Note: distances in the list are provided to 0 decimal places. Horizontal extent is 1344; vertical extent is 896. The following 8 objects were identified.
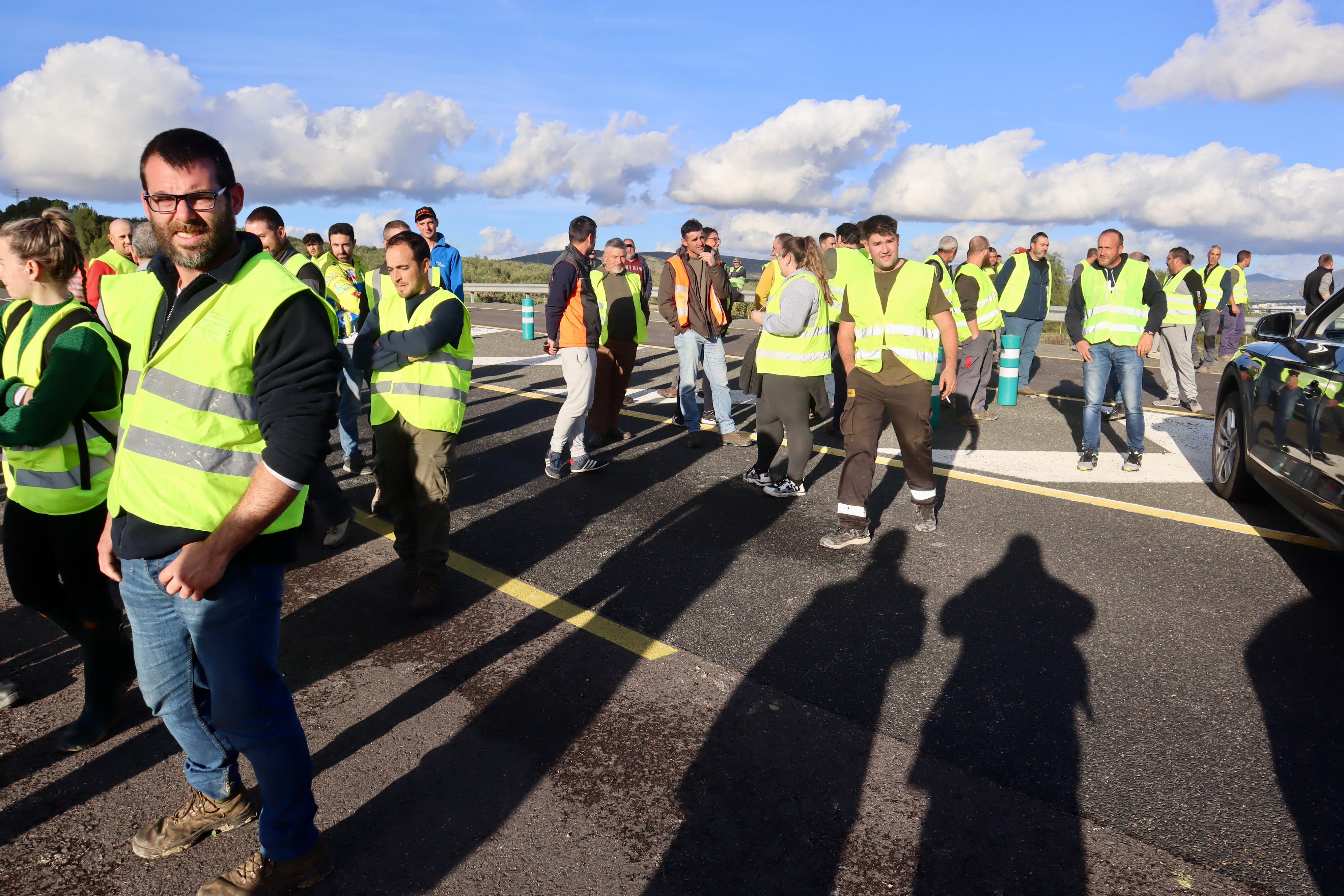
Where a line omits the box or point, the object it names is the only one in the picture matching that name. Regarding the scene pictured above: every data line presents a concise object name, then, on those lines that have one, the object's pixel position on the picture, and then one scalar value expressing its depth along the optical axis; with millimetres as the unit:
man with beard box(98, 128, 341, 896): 1994
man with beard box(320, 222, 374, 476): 6809
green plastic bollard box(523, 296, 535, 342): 16516
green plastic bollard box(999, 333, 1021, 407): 10008
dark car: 4492
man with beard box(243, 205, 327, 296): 6352
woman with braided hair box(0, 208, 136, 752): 2637
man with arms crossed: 4332
